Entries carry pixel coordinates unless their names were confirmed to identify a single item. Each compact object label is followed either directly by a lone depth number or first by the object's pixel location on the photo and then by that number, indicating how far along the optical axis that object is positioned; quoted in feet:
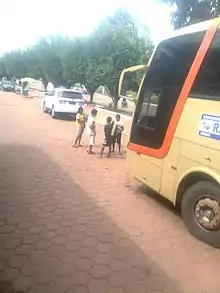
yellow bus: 11.11
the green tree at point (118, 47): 48.43
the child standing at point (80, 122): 25.42
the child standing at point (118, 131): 23.57
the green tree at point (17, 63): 117.26
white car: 43.39
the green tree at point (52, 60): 74.67
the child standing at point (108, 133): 23.14
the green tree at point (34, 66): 96.36
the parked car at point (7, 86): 113.30
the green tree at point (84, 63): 52.17
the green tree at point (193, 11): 31.55
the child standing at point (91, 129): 24.14
